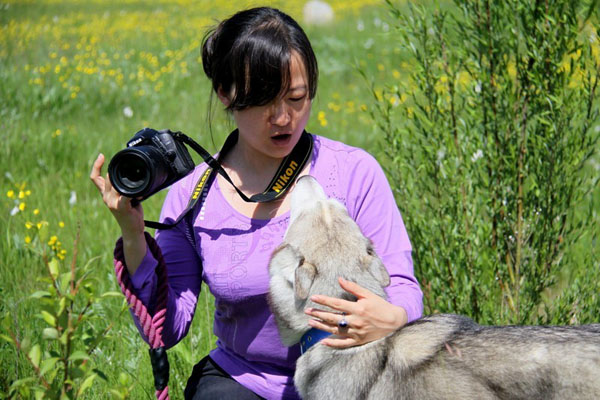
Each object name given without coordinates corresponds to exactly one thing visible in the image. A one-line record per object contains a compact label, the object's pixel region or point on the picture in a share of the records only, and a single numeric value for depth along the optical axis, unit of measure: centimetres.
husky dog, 245
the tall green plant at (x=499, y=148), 376
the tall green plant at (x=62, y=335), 207
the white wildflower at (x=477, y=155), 394
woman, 310
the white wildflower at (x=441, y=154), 401
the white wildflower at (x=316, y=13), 1555
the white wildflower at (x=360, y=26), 1361
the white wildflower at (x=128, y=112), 802
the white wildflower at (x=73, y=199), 573
